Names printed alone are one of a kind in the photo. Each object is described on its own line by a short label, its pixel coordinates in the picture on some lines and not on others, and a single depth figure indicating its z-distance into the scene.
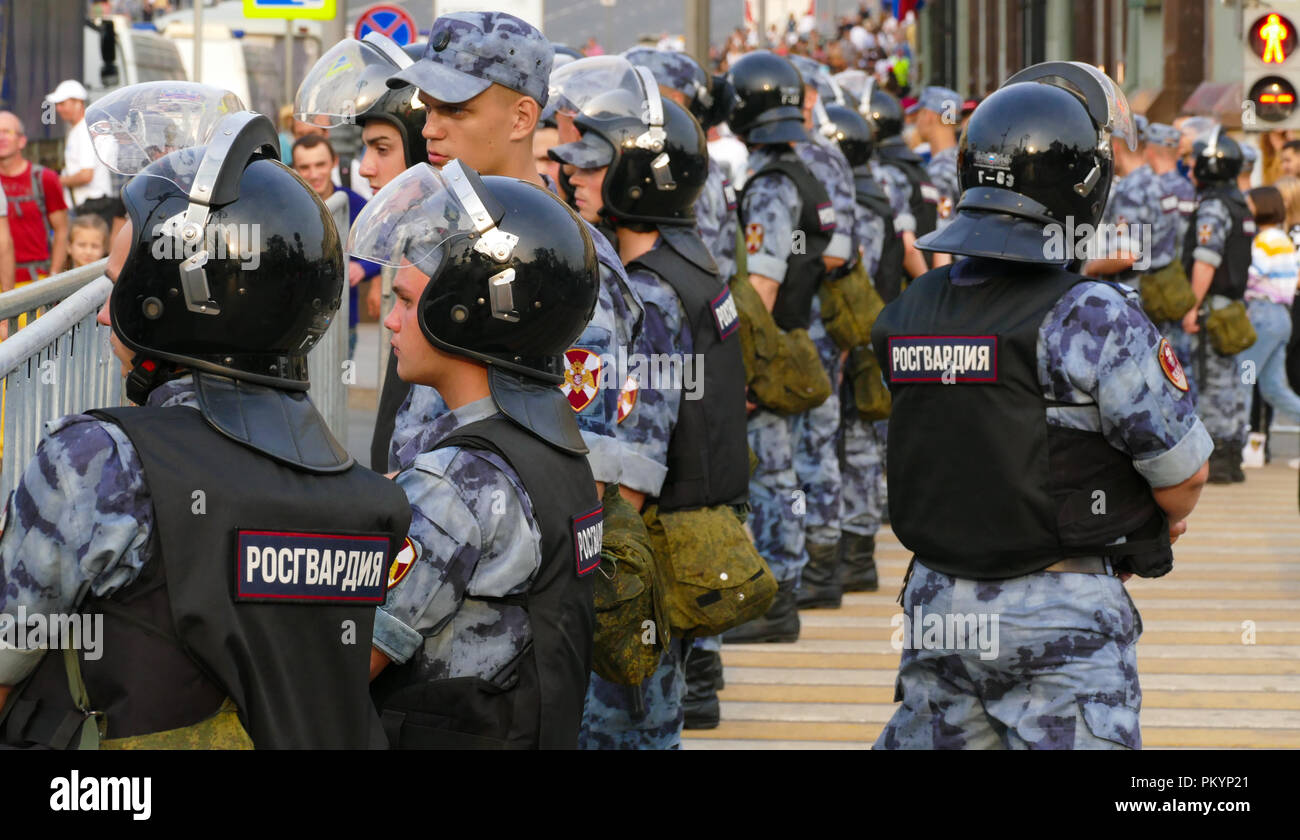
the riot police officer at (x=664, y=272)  10.15
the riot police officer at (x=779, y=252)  15.05
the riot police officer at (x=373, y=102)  9.95
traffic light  25.45
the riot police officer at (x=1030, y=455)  7.71
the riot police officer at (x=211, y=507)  5.03
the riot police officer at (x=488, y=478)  6.14
